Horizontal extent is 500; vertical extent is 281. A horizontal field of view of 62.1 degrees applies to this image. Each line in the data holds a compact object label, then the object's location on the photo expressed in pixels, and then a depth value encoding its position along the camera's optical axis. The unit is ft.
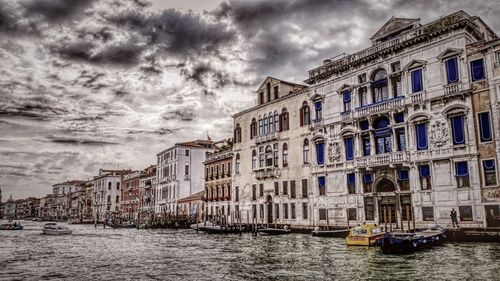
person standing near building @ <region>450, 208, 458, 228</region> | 70.03
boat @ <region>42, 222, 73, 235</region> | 133.39
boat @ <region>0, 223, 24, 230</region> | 175.32
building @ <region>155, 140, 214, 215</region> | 173.68
